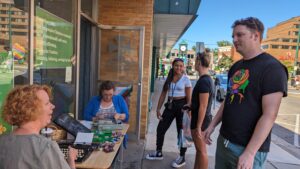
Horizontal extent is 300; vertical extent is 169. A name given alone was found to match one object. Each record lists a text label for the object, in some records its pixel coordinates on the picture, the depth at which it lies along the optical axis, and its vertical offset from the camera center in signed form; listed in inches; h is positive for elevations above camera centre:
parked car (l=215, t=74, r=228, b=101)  396.8 -27.0
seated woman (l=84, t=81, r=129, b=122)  99.9 -17.9
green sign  83.3 +12.2
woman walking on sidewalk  125.2 -15.6
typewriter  62.0 -24.9
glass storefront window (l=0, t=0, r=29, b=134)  66.4 +6.8
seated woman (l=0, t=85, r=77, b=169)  39.9 -13.3
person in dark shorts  97.1 -15.3
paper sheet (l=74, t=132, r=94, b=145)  69.0 -23.1
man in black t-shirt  51.7 -6.6
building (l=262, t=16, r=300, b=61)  2177.6 +366.9
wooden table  59.0 -26.6
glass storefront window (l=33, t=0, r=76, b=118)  84.1 +8.2
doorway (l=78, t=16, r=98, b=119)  140.7 +4.7
